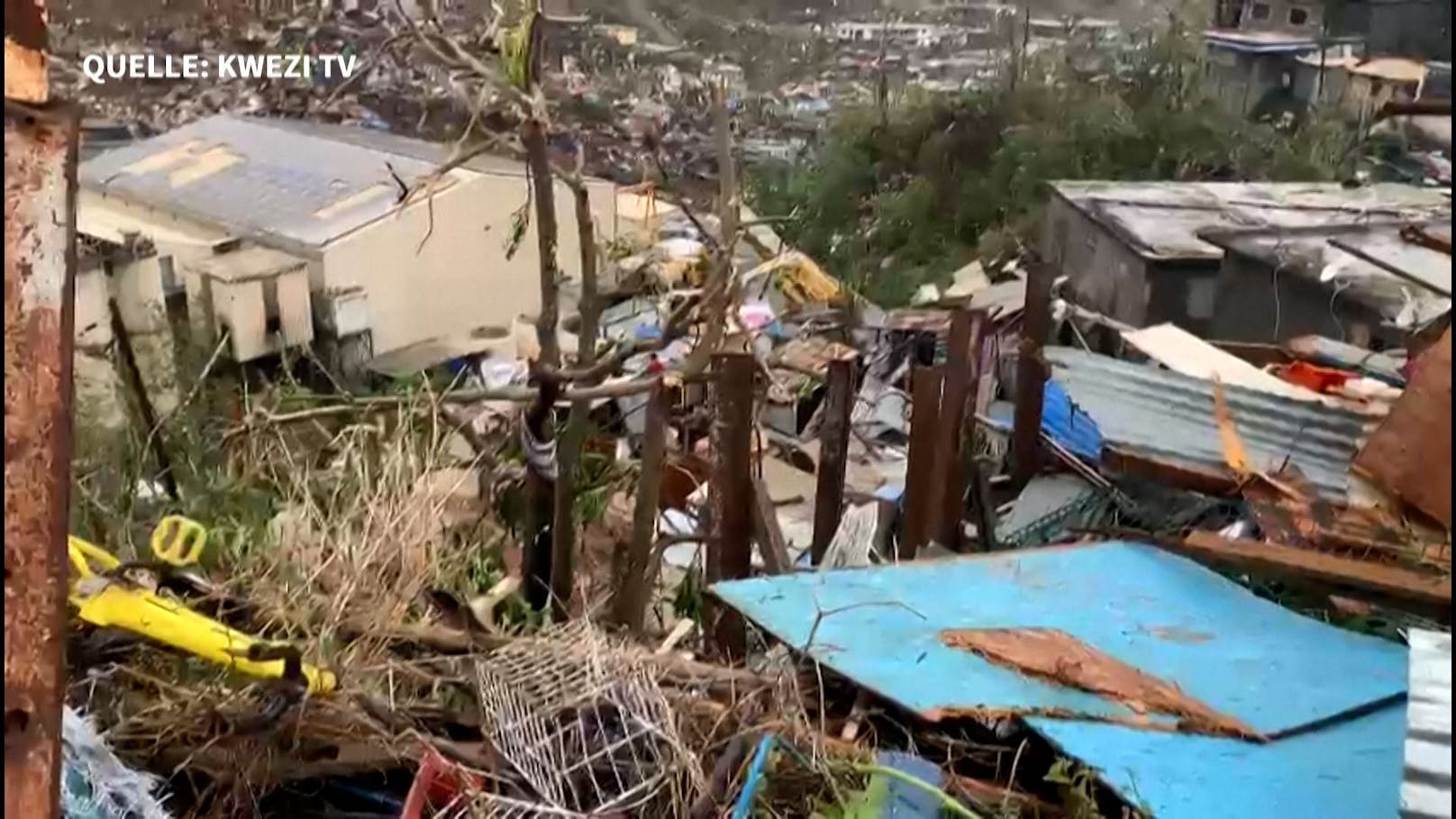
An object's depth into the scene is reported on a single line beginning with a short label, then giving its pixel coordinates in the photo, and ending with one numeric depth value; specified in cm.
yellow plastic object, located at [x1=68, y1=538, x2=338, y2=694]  165
